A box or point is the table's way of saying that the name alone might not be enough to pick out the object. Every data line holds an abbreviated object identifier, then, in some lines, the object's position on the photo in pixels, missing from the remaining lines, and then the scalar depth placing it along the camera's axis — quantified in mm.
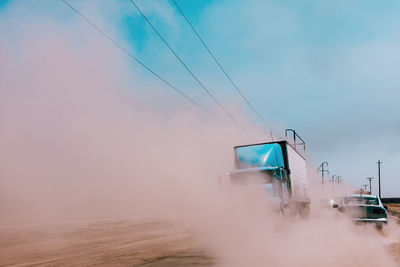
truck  13930
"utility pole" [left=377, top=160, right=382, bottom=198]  94712
